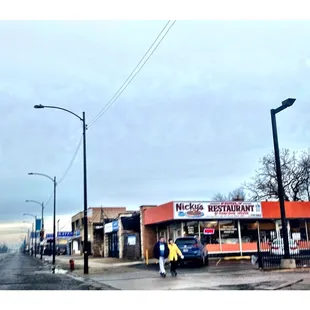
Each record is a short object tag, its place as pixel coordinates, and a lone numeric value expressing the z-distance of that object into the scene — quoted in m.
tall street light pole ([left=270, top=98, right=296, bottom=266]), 20.33
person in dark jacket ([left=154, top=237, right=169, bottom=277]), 18.26
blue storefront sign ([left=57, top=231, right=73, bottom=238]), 82.19
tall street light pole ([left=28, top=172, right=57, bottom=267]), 42.17
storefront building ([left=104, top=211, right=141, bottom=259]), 38.38
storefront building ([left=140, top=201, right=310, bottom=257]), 31.77
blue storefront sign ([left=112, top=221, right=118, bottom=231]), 44.03
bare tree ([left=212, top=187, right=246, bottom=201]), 92.06
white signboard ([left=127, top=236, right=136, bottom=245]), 38.41
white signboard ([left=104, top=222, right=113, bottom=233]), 46.88
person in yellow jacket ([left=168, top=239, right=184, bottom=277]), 18.53
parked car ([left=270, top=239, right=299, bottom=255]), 22.98
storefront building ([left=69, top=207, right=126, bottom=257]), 56.22
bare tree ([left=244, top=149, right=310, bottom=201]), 59.19
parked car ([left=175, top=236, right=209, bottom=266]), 24.45
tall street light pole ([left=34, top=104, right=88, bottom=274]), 23.85
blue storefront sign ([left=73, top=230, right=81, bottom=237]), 74.34
